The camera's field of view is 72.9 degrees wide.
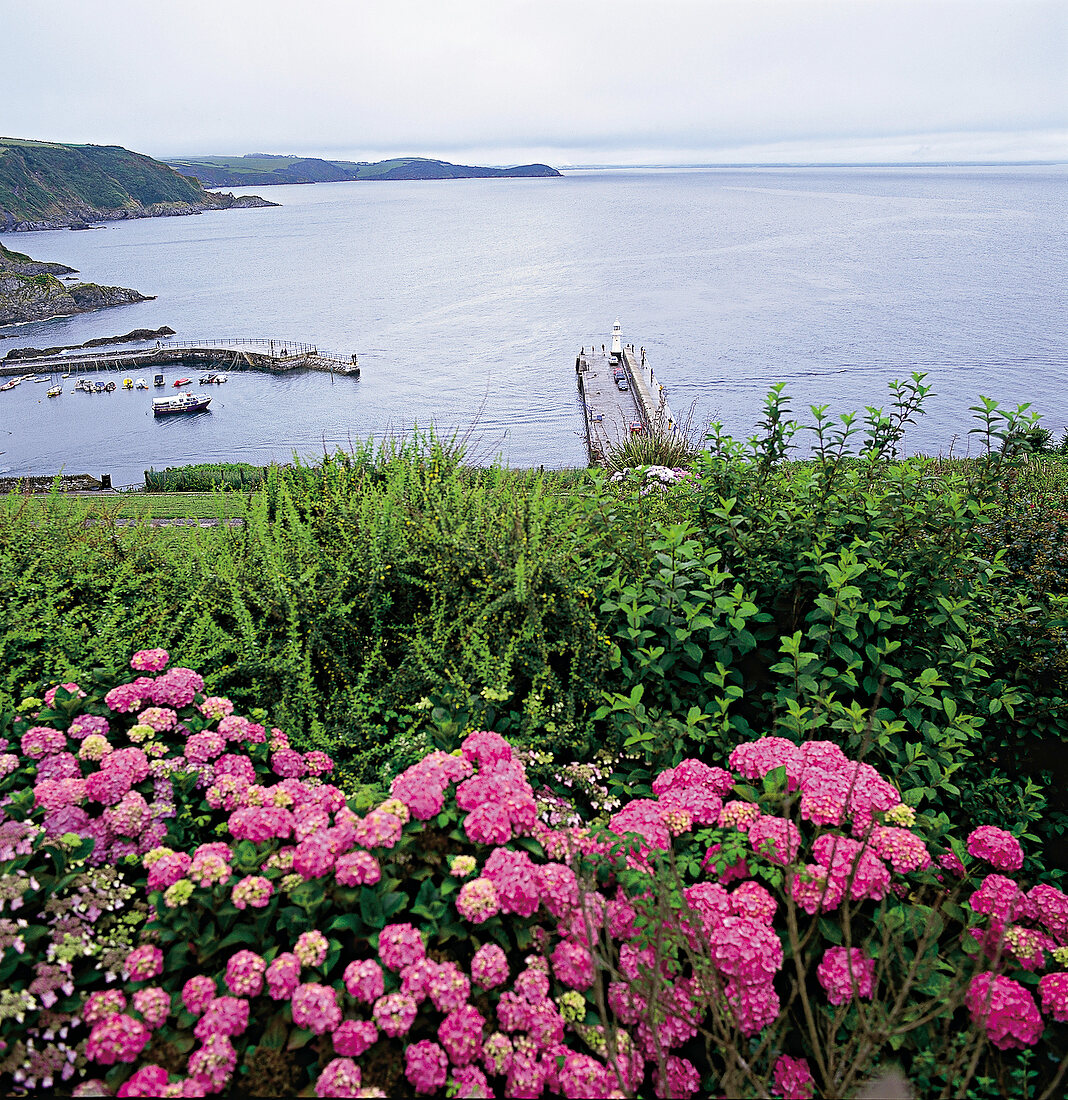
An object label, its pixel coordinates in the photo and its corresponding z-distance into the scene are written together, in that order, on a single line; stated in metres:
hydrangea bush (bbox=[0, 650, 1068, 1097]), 1.96
